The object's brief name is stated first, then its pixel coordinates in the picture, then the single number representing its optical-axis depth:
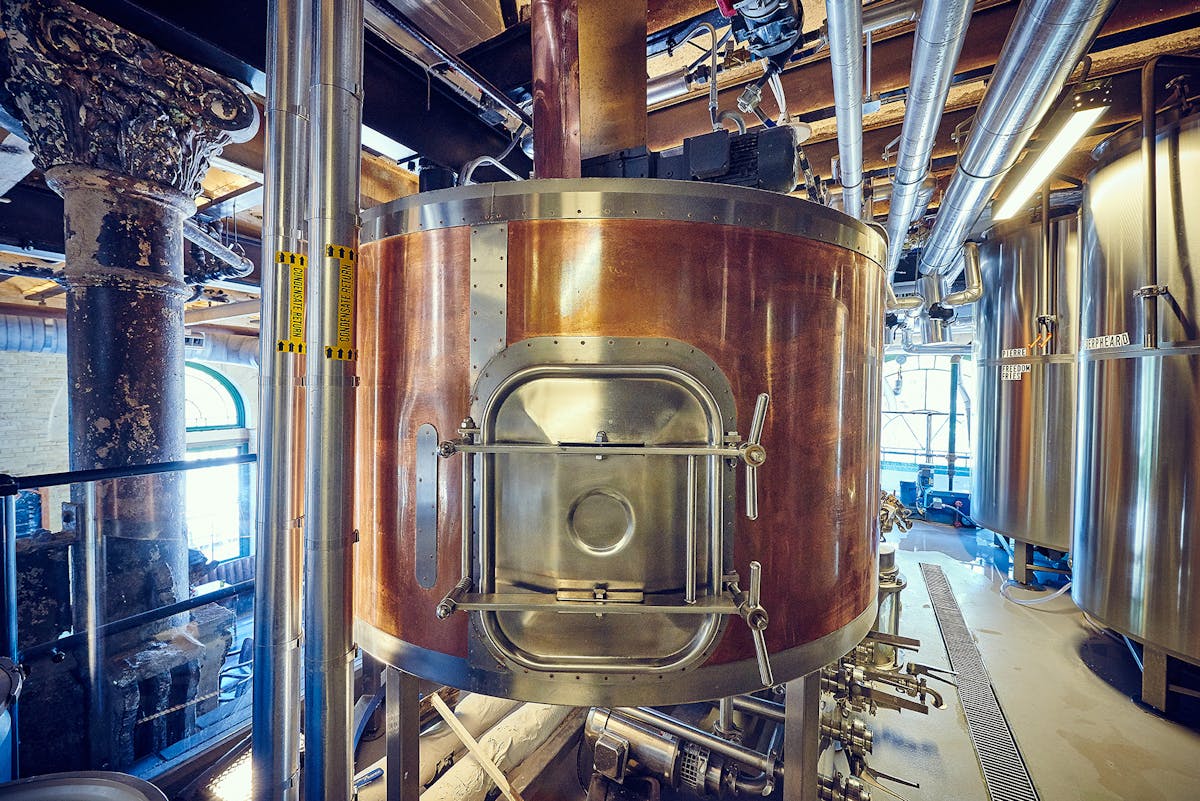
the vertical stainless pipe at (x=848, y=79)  1.80
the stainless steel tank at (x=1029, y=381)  5.06
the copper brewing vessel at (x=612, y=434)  1.58
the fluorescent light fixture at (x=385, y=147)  3.34
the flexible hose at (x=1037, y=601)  5.14
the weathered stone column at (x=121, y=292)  2.20
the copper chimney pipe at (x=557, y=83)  2.09
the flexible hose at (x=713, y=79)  2.27
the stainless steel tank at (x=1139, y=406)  3.01
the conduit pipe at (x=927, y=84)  1.85
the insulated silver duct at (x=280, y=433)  1.76
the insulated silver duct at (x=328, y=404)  1.74
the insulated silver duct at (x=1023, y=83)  1.79
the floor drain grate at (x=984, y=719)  2.97
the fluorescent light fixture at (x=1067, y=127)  2.52
